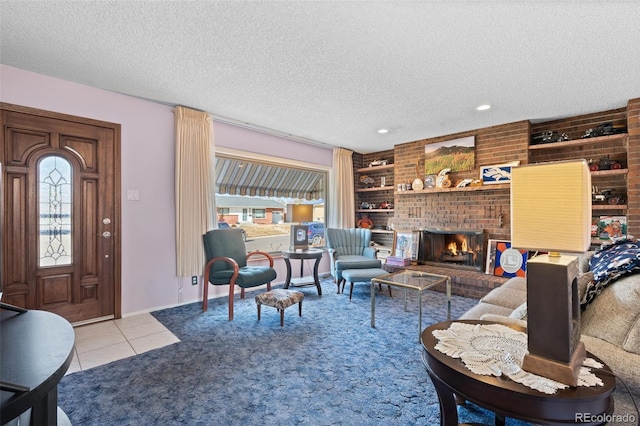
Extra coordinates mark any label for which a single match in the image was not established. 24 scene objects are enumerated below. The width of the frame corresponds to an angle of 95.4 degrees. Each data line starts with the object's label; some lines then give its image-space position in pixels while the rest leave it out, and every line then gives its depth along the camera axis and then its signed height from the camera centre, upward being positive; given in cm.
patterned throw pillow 146 -32
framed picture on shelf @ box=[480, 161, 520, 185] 410 +57
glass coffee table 285 -72
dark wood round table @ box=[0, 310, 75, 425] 70 -42
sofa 117 -52
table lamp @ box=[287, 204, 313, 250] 429 -10
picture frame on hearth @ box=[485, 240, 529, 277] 399 -67
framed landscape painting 446 +92
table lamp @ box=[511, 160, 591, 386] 100 -17
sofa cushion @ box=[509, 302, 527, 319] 171 -61
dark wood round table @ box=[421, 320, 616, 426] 91 -61
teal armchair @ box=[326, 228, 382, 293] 439 -53
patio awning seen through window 436 +59
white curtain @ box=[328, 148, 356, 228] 562 +44
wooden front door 266 +4
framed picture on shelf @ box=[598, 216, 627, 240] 352 -19
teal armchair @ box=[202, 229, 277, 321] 332 -62
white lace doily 100 -57
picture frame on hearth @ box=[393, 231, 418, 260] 490 -53
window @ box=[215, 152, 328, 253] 439 +37
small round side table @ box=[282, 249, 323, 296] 404 -58
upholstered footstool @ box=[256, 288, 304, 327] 293 -87
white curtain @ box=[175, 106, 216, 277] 357 +38
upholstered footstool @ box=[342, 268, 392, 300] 376 -79
